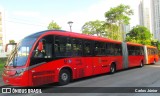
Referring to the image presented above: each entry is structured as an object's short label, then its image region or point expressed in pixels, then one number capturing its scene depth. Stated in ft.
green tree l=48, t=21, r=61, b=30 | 67.62
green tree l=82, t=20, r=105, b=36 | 141.92
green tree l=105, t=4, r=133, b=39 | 104.15
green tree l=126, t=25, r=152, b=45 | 140.73
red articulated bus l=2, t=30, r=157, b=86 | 22.25
